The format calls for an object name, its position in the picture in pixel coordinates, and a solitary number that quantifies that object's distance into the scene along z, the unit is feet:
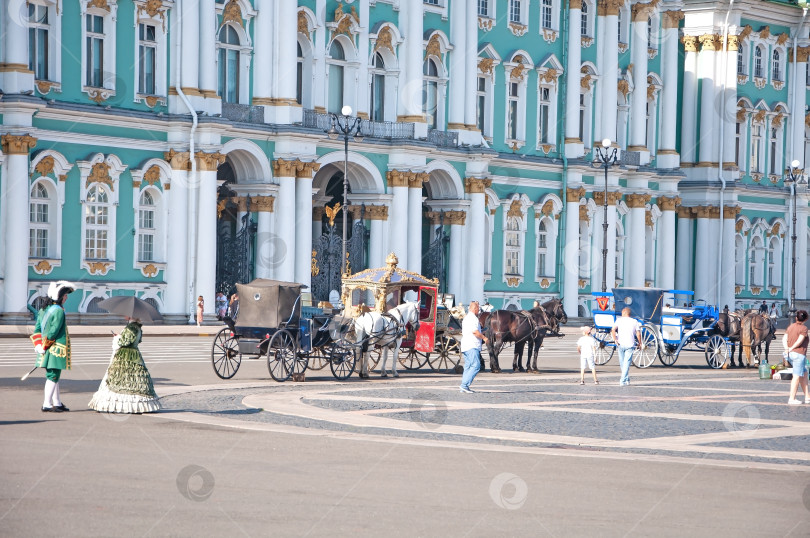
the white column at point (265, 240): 159.74
